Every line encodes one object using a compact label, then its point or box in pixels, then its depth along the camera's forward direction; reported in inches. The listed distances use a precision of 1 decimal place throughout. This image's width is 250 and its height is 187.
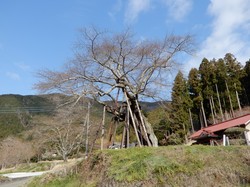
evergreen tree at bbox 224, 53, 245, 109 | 873.4
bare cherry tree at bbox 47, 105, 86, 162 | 808.5
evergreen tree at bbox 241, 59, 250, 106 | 923.1
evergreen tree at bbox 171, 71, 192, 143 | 831.9
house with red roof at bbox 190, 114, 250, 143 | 562.9
